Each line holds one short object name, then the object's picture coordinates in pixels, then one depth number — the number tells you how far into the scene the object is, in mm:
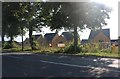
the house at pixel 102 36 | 25534
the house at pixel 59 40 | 30896
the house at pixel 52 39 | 31001
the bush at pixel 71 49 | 11302
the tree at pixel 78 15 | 10488
